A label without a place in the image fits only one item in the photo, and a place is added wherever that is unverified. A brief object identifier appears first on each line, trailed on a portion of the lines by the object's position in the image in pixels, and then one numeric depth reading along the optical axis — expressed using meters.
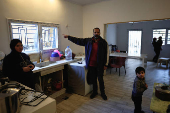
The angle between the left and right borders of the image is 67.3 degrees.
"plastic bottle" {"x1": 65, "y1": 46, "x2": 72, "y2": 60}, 3.60
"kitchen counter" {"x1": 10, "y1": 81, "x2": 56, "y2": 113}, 1.12
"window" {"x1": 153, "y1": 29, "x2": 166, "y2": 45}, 7.31
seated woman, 1.90
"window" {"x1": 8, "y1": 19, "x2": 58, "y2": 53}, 2.77
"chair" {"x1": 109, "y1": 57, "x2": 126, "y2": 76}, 4.75
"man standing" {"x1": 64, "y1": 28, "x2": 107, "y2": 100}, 2.86
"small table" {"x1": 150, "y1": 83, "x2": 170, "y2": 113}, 1.66
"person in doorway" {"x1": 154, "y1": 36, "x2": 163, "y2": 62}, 6.88
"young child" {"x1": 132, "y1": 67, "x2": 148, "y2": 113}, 2.03
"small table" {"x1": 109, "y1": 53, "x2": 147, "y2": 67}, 4.45
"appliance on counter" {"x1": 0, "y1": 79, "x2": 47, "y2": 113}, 0.97
